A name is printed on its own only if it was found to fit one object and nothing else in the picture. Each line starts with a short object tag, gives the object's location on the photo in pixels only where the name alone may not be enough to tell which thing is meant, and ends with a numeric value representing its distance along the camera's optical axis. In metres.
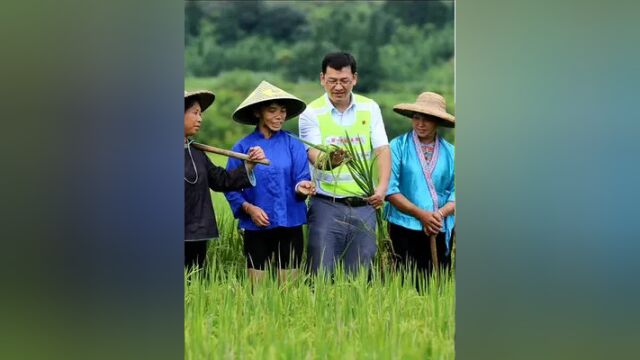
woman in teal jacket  11.18
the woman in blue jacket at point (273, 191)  11.10
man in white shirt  11.20
